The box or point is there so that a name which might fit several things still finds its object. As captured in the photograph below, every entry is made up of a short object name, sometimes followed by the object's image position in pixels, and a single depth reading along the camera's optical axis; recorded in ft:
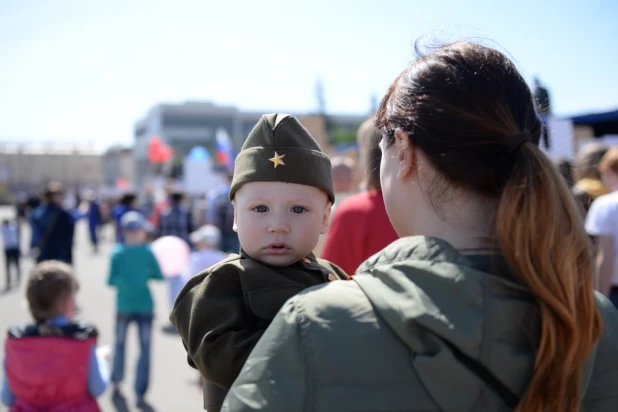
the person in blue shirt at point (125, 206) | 33.65
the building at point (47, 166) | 295.56
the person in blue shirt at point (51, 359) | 10.23
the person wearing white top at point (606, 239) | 11.42
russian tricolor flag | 53.42
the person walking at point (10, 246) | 39.81
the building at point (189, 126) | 284.82
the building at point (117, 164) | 316.70
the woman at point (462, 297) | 3.24
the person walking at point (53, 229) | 28.14
